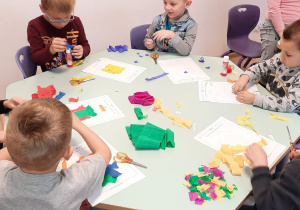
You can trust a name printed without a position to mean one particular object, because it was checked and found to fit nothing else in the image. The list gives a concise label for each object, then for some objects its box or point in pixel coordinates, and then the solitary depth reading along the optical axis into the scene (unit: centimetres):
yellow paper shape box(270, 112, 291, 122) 146
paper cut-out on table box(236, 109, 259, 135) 140
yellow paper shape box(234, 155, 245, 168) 116
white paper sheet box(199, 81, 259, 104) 162
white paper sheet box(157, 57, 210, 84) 183
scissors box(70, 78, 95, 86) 173
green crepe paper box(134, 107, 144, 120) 143
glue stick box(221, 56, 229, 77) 188
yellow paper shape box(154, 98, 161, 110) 151
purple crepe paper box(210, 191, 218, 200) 102
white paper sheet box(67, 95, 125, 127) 141
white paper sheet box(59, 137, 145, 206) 101
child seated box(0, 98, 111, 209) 83
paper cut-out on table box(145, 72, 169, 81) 180
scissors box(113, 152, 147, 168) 116
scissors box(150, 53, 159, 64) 209
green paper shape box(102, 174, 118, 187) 107
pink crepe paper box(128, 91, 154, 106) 154
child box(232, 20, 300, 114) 153
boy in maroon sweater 181
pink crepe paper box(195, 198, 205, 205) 99
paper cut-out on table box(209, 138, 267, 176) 113
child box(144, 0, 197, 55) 213
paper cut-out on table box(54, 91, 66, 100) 158
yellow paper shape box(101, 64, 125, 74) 189
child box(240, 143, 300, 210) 95
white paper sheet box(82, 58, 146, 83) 182
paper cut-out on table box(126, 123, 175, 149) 123
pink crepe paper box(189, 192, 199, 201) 101
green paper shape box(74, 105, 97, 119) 143
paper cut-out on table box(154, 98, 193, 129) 139
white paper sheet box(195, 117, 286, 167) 125
